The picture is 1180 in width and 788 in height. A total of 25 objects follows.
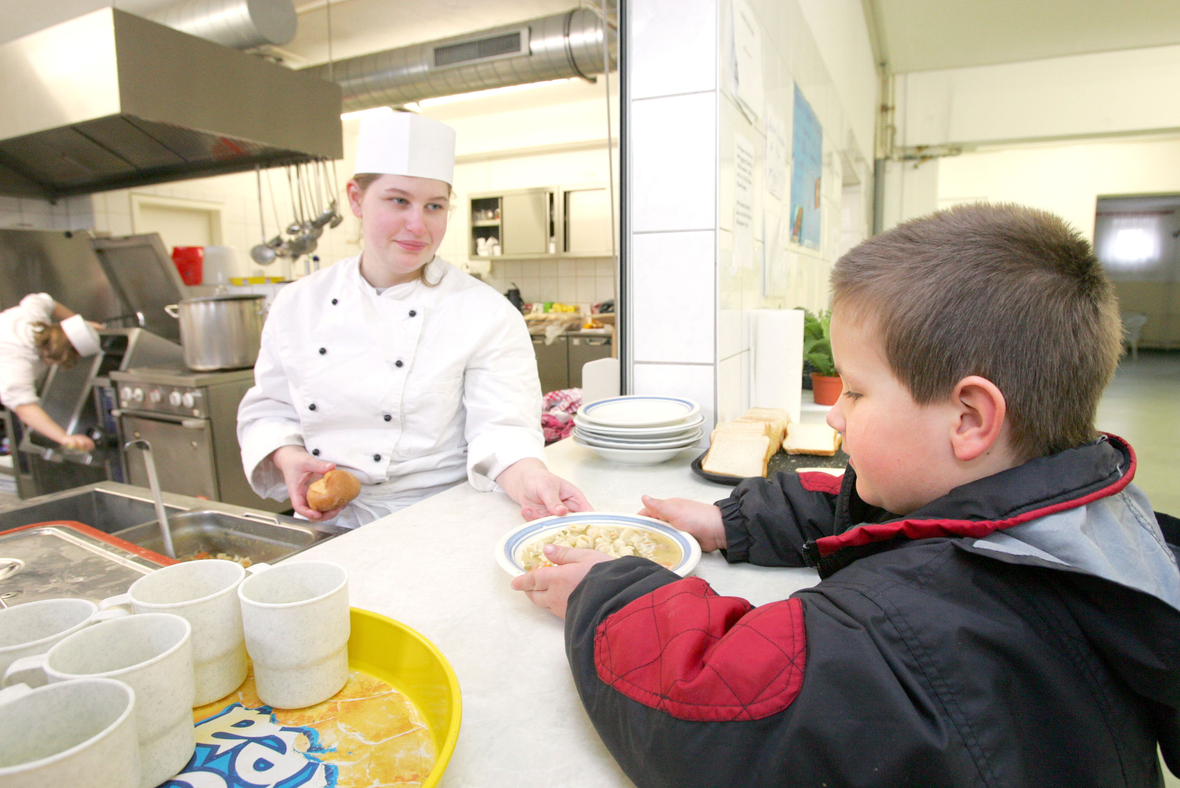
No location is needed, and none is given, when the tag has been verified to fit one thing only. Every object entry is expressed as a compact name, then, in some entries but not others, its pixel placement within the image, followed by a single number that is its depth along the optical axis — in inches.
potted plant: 85.0
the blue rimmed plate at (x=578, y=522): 33.2
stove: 113.1
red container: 172.6
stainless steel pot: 115.1
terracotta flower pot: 84.2
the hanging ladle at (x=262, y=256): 195.9
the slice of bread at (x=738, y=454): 51.5
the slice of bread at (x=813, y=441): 57.7
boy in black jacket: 18.6
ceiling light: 219.8
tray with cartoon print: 20.0
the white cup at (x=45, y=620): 20.7
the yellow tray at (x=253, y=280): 176.6
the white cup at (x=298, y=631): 21.7
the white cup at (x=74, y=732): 14.4
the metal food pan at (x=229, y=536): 48.2
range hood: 104.0
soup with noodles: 34.6
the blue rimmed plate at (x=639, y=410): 59.4
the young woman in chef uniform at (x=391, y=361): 54.0
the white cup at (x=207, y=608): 21.8
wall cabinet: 242.5
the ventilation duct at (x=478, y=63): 155.0
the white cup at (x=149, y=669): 17.8
